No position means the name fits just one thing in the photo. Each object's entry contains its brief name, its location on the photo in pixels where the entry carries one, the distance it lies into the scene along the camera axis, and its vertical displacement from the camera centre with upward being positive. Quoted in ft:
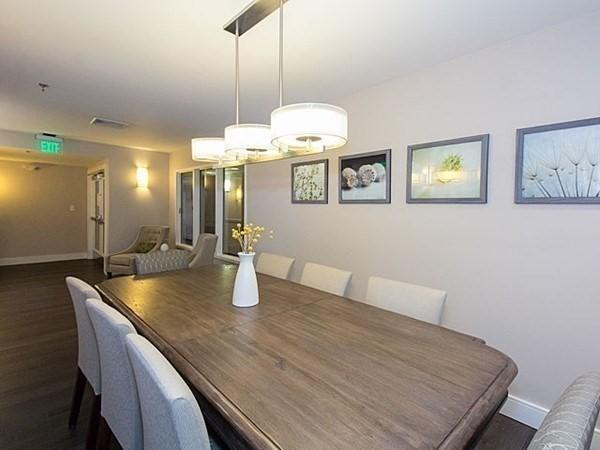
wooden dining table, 2.77 -1.83
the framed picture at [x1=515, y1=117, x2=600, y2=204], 5.70 +1.06
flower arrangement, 6.19 -0.47
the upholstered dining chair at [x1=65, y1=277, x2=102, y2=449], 5.34 -2.41
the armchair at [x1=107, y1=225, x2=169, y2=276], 16.89 -1.99
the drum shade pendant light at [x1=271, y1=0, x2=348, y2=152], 4.65 +1.40
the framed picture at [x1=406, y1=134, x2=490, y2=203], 7.07 +1.12
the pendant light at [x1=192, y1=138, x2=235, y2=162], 7.20 +1.49
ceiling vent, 12.69 +3.76
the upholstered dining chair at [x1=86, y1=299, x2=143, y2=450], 3.98 -2.23
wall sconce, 19.33 +2.22
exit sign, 15.33 +3.36
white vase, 6.00 -1.31
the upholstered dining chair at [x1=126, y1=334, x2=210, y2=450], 2.64 -1.68
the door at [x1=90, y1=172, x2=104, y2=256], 21.13 +0.09
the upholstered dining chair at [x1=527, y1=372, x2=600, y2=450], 2.08 -1.45
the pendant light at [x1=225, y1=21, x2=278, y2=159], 5.89 +1.44
